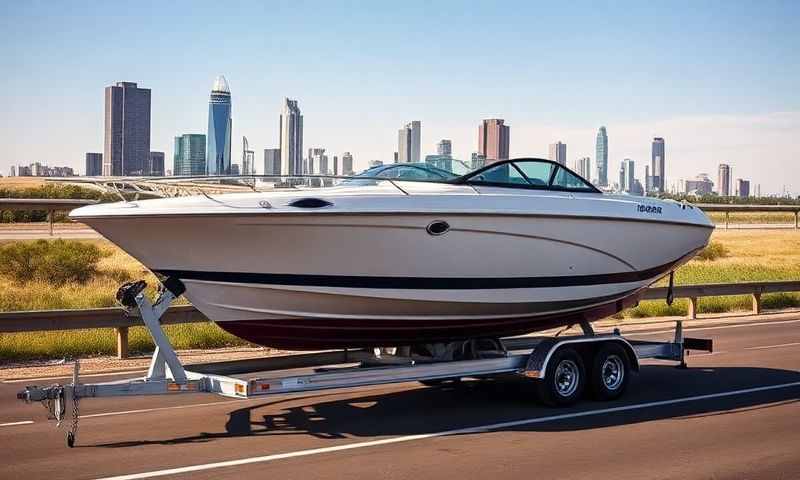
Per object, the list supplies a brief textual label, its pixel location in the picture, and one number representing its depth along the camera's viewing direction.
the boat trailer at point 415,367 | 8.38
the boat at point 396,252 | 8.73
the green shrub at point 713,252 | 40.38
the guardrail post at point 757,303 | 20.23
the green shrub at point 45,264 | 23.56
